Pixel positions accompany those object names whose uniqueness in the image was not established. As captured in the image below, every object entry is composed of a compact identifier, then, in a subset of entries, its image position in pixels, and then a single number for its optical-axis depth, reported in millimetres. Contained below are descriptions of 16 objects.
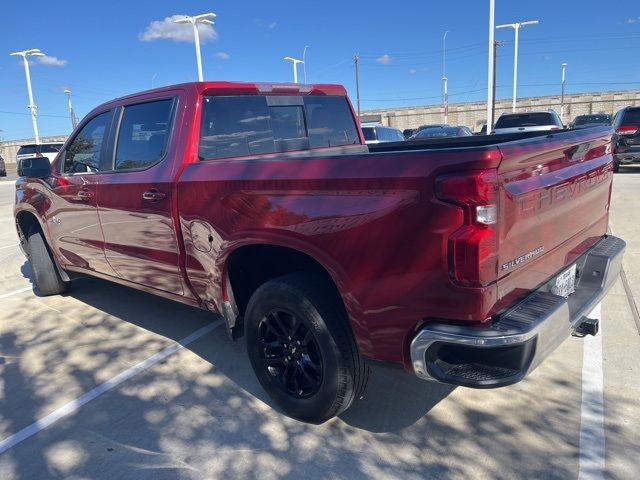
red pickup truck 2150
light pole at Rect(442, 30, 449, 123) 51438
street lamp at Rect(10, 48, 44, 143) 33281
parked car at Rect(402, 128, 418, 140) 27347
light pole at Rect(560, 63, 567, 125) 59369
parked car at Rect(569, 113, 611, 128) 27453
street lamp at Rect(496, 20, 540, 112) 31267
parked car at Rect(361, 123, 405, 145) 15008
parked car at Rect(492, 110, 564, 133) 13344
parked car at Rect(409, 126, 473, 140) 18189
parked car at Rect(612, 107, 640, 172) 14062
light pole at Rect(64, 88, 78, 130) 55641
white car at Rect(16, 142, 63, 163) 23156
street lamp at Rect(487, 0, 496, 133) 21438
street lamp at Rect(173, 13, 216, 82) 22386
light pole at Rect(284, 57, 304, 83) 32375
